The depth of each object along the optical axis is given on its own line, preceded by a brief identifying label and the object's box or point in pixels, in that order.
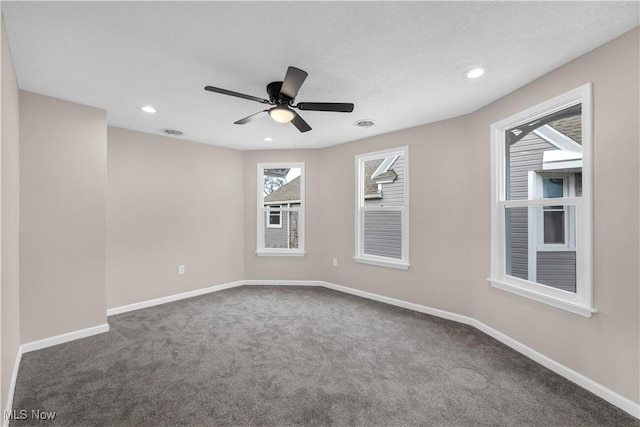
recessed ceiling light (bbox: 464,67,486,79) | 2.28
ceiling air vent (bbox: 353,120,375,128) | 3.55
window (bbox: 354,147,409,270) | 4.19
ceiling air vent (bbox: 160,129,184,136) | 3.88
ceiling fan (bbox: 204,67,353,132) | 2.10
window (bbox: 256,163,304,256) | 5.07
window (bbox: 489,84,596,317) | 2.15
